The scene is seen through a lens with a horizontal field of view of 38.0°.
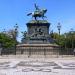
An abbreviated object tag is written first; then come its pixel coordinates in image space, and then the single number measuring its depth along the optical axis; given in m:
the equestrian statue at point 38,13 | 20.56
